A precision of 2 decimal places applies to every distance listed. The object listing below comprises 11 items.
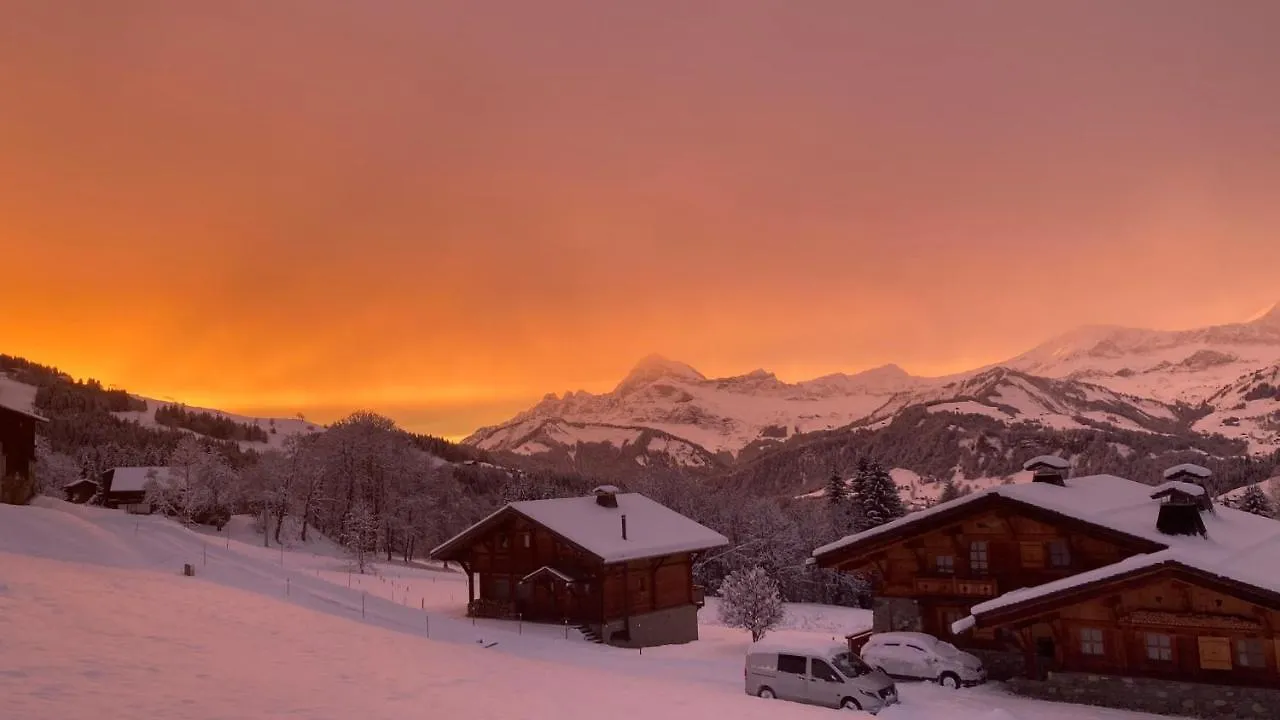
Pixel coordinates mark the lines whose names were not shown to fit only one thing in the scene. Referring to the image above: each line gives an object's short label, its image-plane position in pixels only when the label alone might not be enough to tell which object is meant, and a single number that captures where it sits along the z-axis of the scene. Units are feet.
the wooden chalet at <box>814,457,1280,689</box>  76.48
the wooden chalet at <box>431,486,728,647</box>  134.10
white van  74.18
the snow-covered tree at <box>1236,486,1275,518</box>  253.03
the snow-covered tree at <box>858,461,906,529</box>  245.45
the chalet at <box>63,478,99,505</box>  338.48
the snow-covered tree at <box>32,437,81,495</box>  327.67
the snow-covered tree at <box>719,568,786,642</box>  150.41
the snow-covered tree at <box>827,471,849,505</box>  321.11
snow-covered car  87.81
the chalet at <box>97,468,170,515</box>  334.65
